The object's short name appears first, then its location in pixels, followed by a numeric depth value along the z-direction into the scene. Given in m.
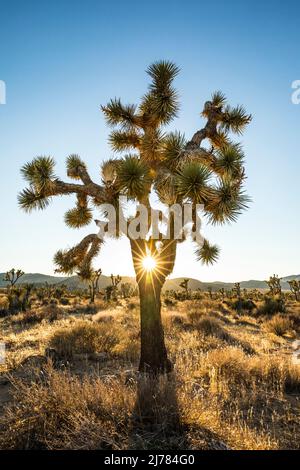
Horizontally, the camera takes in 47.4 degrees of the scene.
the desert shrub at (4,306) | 18.88
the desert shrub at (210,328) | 11.56
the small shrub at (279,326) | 13.80
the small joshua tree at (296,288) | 32.28
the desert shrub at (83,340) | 8.63
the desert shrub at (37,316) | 15.44
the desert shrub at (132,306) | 20.62
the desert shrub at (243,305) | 21.90
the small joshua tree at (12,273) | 32.41
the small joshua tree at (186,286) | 31.64
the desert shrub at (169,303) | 24.25
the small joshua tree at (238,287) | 33.44
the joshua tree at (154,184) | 6.49
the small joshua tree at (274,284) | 34.94
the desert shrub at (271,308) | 19.09
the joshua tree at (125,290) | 34.38
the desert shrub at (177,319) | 14.07
